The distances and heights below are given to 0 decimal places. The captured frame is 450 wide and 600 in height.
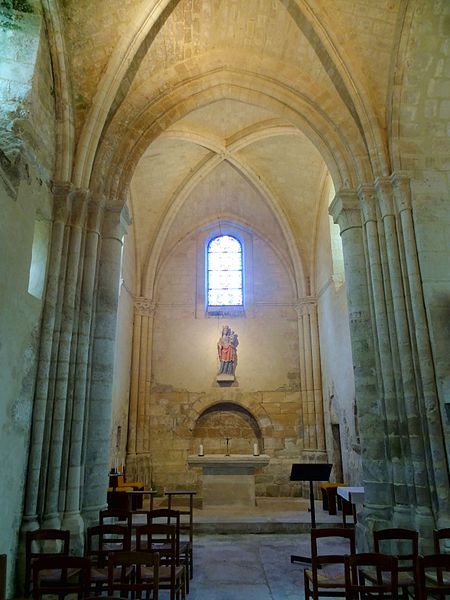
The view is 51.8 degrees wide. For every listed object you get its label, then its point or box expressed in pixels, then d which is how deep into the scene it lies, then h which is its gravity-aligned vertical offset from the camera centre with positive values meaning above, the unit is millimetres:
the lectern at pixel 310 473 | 6602 -487
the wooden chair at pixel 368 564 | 3512 -936
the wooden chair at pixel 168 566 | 4387 -1187
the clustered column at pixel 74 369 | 5984 +974
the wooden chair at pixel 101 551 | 4363 -1062
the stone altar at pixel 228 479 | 9766 -823
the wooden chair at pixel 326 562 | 3764 -1039
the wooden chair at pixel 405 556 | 4098 -1009
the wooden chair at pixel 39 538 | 4367 -925
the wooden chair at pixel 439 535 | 4520 -929
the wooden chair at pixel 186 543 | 5653 -1416
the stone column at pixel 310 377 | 13172 +1699
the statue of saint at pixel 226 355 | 13938 +2414
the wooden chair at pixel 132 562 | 3439 -882
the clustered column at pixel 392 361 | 5973 +1017
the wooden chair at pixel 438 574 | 3446 -1019
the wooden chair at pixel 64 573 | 3431 -978
